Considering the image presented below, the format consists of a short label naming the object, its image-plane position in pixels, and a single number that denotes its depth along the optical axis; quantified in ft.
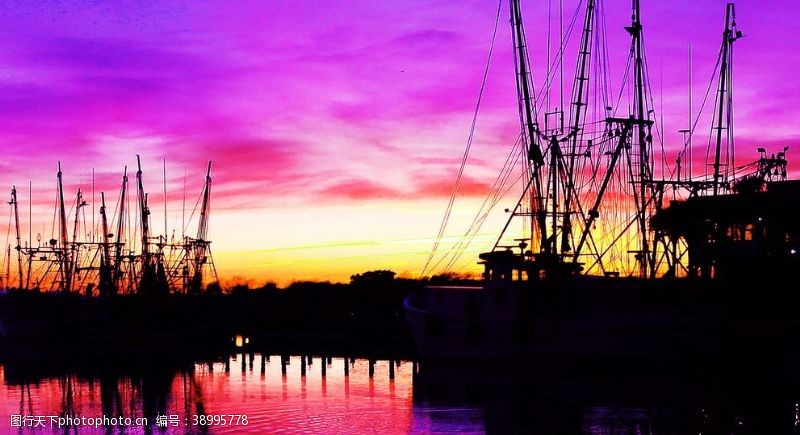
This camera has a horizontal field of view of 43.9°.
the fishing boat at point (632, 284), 177.58
